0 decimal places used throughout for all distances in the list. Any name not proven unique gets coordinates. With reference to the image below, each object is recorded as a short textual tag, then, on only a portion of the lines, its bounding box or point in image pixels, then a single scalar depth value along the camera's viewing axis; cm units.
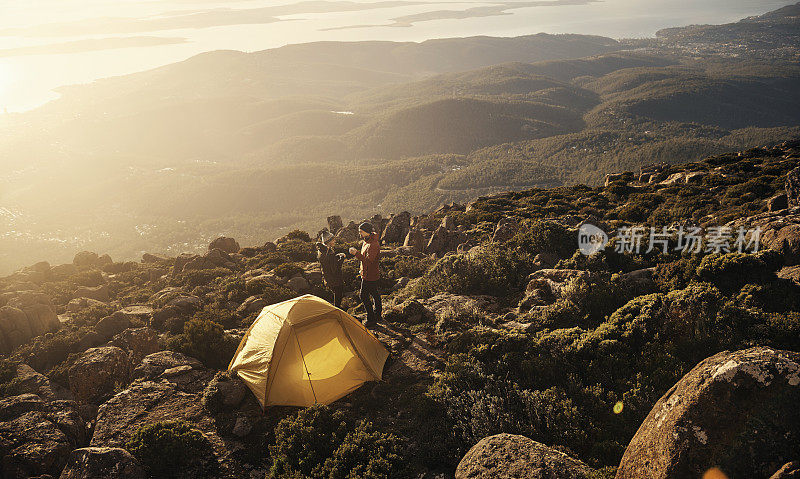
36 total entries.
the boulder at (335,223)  4093
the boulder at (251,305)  1742
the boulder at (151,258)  3247
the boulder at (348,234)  3490
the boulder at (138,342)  1390
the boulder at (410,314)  1438
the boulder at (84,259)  2928
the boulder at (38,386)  1184
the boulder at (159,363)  1214
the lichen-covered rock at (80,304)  1898
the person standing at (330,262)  1477
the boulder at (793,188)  1955
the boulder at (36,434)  852
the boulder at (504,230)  2256
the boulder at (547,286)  1373
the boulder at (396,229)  3519
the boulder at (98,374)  1191
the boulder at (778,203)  2078
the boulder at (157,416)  882
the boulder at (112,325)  1556
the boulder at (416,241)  2905
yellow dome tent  1065
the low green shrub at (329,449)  761
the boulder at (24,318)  1509
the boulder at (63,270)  2587
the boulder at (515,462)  616
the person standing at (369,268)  1327
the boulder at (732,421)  457
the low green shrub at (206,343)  1333
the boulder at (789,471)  410
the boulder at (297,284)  1995
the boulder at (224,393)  1062
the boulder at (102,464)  737
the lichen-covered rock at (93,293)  2186
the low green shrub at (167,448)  839
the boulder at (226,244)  3222
